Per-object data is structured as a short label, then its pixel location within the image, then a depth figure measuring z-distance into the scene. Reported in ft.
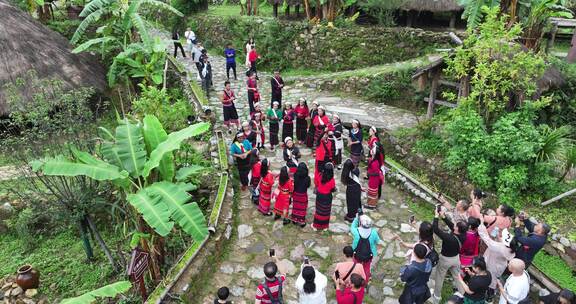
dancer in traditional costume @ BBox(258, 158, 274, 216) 26.26
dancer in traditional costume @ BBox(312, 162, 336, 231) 24.49
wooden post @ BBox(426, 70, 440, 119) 34.94
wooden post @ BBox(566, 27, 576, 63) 43.52
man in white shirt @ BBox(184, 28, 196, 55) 58.18
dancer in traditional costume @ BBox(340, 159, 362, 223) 24.94
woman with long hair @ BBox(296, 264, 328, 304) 17.01
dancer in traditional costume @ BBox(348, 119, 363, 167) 31.01
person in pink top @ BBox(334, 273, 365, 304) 18.00
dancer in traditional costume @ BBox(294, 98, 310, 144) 36.22
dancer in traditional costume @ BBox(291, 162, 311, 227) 24.84
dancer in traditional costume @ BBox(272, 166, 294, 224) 25.35
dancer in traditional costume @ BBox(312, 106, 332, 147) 33.42
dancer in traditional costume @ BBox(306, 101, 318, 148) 34.63
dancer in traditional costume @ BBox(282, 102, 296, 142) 35.24
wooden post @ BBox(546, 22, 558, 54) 42.32
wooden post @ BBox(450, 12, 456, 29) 56.03
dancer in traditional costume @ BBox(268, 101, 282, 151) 35.53
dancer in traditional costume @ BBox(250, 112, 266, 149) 34.09
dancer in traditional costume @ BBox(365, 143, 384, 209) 27.22
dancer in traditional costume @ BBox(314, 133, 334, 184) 29.45
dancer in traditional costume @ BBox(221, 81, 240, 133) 37.51
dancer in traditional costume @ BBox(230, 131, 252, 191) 29.73
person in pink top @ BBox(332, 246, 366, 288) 17.95
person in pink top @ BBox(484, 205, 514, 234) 20.43
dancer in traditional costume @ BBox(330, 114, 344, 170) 31.94
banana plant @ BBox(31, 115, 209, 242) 19.20
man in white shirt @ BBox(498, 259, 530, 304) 16.93
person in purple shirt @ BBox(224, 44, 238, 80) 50.83
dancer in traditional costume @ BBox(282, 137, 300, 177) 27.66
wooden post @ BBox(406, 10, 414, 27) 57.31
